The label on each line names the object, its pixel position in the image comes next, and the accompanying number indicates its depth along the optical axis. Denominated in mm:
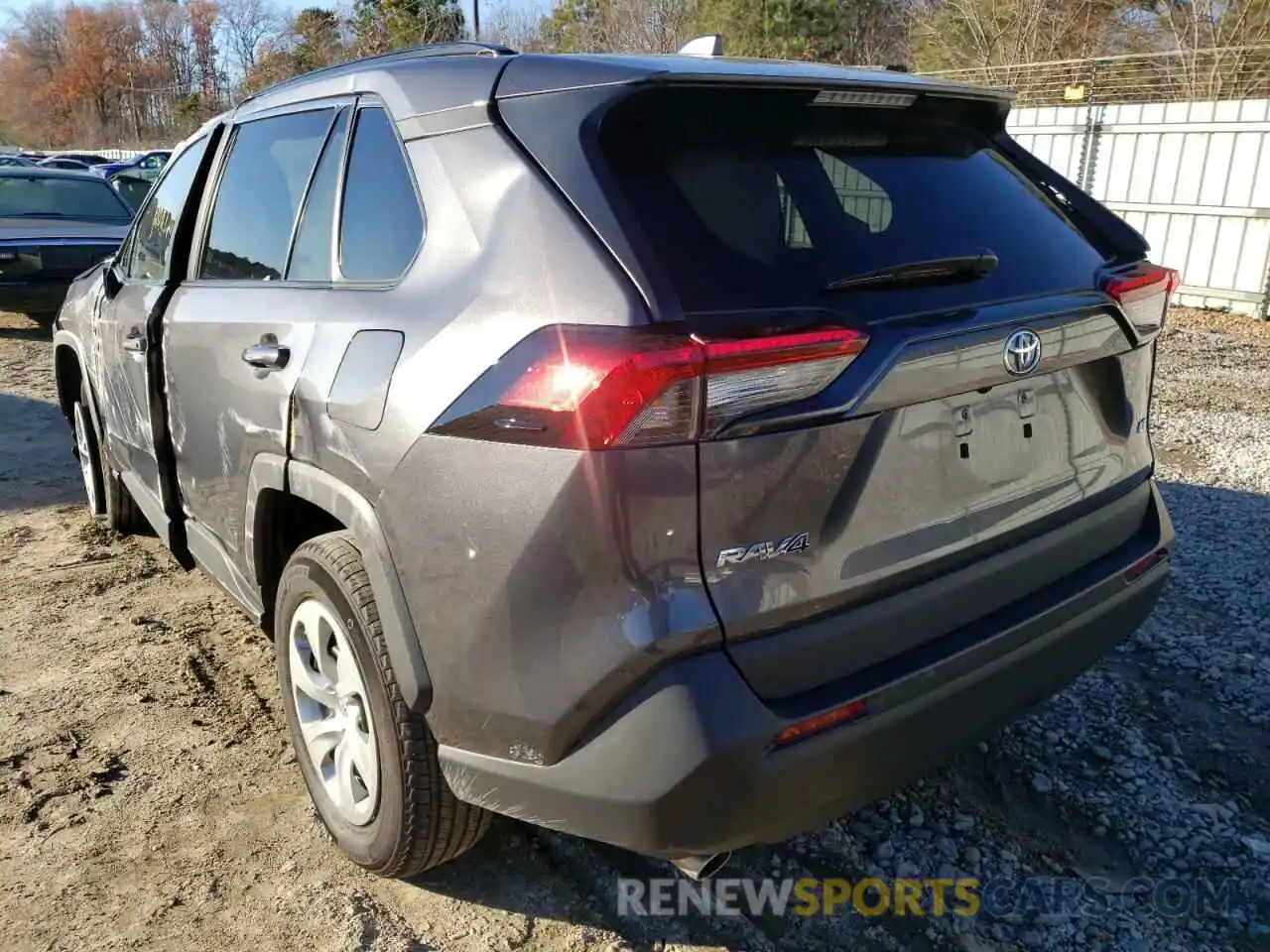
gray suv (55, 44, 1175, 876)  1779
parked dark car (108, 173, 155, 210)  14359
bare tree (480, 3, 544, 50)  29484
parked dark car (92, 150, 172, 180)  15762
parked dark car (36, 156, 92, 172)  21500
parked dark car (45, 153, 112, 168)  28347
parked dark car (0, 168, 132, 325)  9414
